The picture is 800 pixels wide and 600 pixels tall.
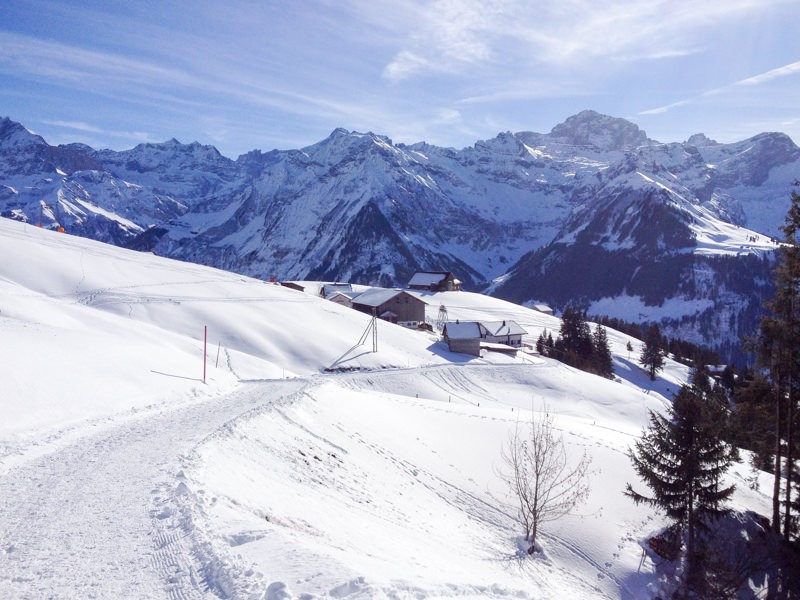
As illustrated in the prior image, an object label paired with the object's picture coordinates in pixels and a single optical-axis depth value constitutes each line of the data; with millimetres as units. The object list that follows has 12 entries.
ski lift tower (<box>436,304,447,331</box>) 97769
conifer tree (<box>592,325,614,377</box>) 83000
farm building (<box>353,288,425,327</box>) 88625
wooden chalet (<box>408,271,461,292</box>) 138375
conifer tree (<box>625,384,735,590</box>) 20719
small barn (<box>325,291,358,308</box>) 95156
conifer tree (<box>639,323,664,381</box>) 92625
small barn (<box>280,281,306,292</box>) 107812
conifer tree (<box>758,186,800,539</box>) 22281
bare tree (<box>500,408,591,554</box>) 19833
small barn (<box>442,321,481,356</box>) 65500
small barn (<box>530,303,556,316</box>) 158750
